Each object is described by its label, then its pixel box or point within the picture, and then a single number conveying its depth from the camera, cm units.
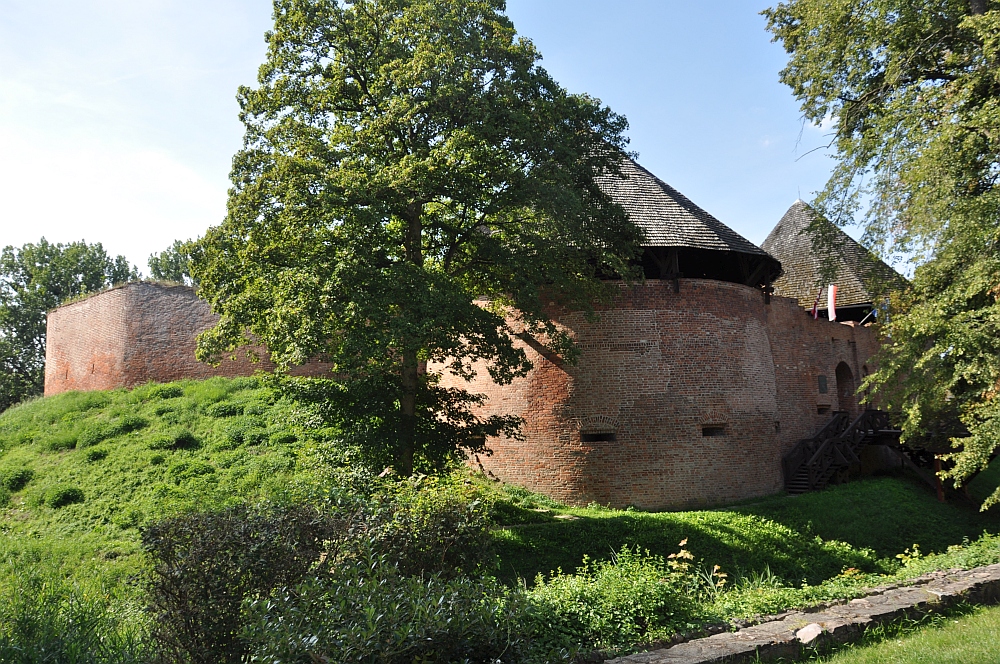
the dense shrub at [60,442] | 1398
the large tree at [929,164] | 921
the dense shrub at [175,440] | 1360
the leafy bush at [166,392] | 1630
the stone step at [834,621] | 481
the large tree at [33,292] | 3222
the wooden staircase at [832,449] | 1600
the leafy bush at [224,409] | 1527
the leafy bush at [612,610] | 523
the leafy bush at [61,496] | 1148
